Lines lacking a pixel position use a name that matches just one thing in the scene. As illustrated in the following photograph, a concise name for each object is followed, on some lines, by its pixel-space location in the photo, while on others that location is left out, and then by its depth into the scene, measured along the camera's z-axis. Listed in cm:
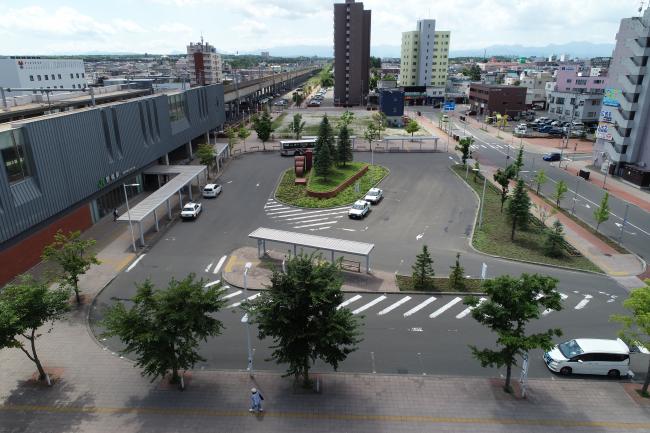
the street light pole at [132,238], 3030
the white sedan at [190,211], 3688
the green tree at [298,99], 12602
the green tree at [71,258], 2209
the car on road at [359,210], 3719
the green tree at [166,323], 1531
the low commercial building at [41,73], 10216
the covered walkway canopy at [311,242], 2645
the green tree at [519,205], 3284
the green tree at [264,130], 6588
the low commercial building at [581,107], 8350
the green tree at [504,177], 3672
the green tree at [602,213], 3300
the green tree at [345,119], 7906
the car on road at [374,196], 4103
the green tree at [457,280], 2523
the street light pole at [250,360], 1744
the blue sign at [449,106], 8856
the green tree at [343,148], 5141
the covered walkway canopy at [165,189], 3135
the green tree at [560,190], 3916
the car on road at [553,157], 5951
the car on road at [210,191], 4322
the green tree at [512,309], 1512
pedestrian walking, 1552
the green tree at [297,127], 6638
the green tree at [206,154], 4841
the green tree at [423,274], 2473
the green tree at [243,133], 6431
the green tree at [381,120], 7744
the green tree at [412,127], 7175
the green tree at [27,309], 1492
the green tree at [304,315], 1512
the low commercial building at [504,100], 9756
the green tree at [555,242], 3033
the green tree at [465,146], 5334
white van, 1797
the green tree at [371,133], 6499
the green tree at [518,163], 4109
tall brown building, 11425
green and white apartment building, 12700
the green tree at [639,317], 1541
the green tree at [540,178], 4334
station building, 2525
